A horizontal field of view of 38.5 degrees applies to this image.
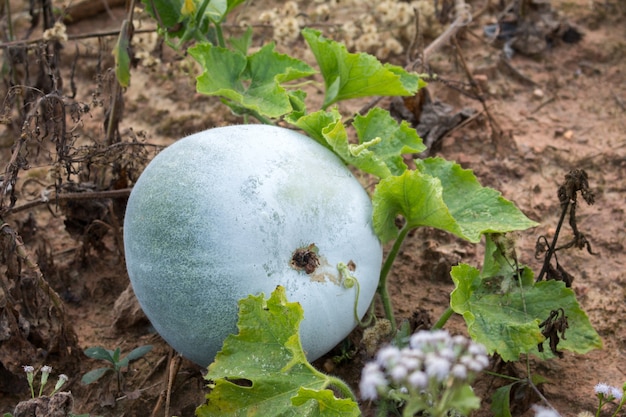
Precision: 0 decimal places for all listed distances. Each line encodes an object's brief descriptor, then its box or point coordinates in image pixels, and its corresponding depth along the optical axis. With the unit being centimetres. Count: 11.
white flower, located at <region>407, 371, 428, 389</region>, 55
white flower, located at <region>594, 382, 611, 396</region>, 76
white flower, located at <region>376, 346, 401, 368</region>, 58
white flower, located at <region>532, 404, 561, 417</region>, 58
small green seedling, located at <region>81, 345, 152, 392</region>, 92
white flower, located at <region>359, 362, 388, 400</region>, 58
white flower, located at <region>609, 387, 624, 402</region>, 76
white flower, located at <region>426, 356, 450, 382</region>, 55
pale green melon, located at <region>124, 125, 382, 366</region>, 83
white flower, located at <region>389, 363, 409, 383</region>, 56
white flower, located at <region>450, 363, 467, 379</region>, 55
